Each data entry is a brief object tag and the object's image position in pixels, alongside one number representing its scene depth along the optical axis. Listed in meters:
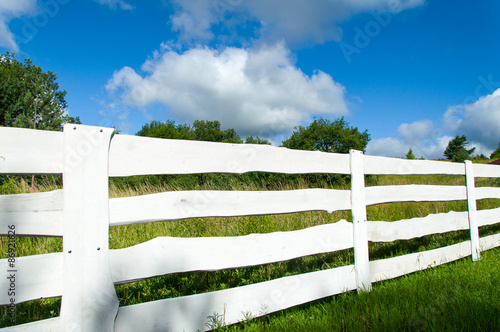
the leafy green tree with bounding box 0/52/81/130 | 20.31
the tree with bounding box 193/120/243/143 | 39.19
